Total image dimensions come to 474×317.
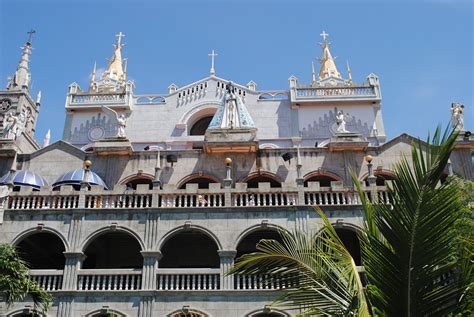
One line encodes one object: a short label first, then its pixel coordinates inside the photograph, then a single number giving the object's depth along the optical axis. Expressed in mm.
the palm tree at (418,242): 7152
